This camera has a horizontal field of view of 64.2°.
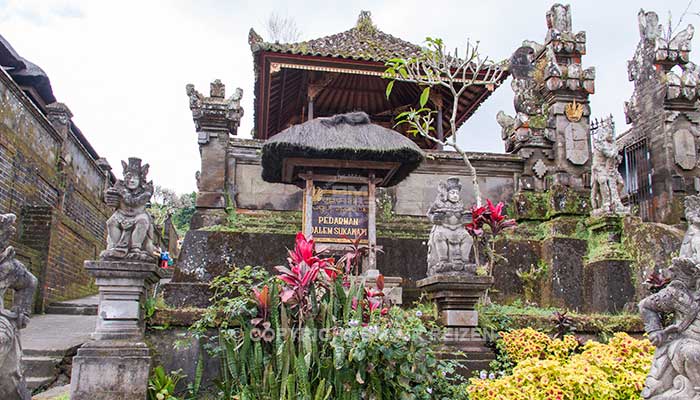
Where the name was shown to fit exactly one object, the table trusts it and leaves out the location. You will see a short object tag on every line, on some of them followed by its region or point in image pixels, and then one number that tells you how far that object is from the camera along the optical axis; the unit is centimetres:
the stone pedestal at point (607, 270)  807
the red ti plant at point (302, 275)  461
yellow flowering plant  408
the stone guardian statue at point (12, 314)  352
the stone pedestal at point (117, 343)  460
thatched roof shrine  711
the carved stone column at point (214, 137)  919
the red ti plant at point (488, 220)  633
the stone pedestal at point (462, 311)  529
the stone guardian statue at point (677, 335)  338
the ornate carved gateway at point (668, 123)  1095
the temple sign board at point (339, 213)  733
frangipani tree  867
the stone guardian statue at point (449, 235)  551
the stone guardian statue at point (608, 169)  855
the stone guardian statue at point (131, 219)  498
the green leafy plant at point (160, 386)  476
